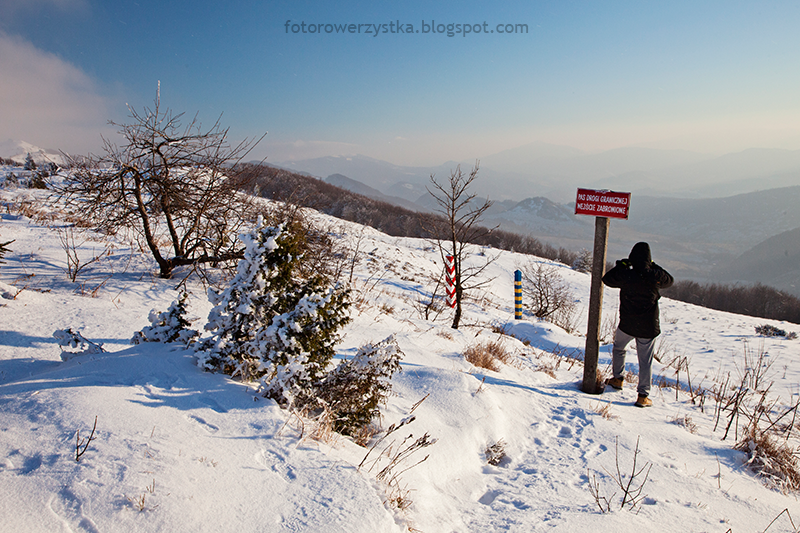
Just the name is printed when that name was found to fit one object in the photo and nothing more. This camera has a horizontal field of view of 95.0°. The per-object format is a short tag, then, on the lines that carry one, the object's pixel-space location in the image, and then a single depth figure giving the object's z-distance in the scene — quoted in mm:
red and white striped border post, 7724
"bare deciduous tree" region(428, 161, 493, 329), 7020
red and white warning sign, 4363
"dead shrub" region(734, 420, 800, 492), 3015
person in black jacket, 4395
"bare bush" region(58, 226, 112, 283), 5113
